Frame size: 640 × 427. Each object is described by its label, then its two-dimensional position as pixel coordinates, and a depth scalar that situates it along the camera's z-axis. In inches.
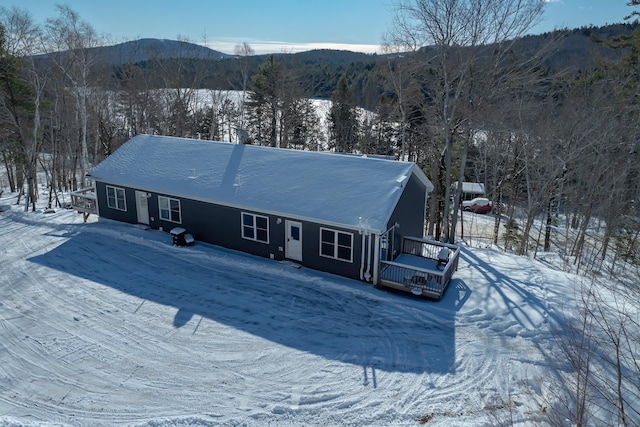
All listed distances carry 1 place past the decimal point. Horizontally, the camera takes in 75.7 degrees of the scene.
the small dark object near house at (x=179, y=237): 655.1
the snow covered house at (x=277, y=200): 543.2
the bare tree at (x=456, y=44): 653.9
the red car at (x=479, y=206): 1504.7
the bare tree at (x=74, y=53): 953.5
